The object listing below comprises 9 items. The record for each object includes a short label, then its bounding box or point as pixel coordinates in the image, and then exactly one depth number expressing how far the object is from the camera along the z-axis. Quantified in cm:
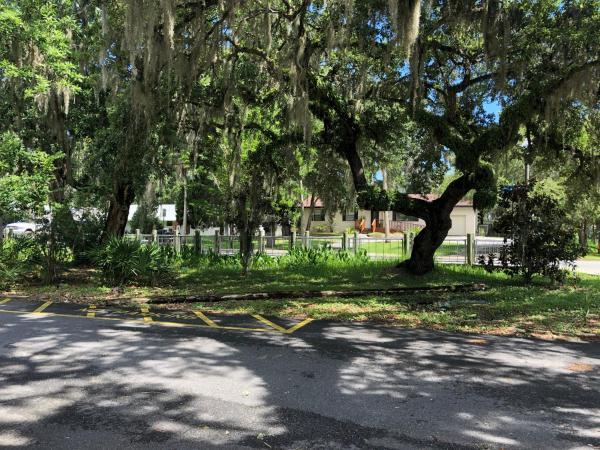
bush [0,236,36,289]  1220
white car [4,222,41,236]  3643
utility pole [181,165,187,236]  2236
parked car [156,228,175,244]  1962
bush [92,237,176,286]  1228
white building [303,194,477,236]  4494
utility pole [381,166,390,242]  4222
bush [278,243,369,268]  1702
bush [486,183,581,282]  1217
